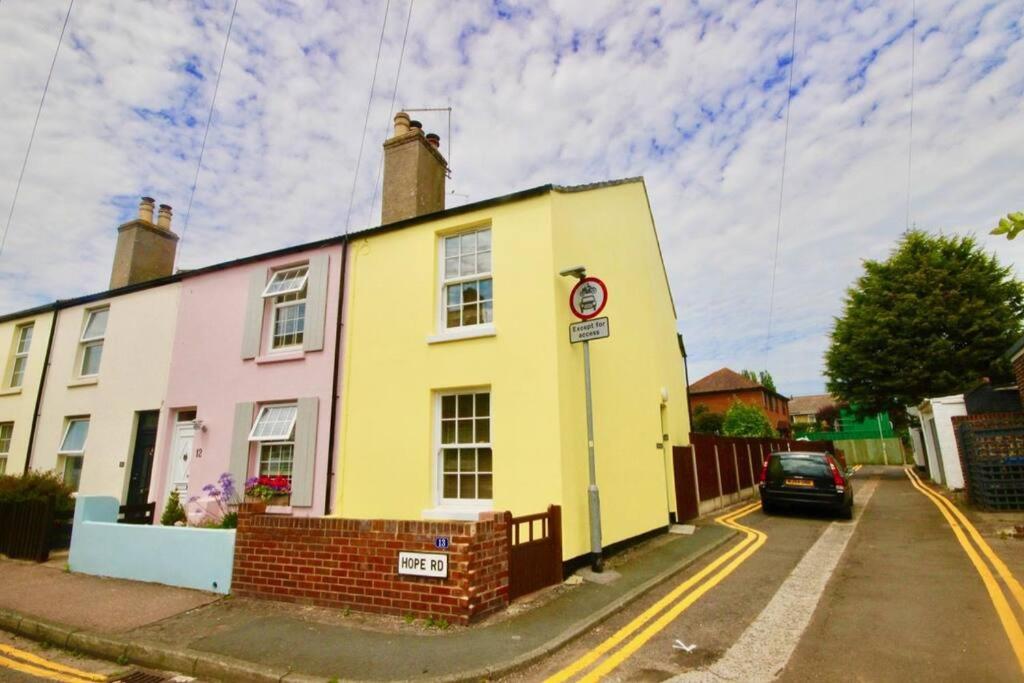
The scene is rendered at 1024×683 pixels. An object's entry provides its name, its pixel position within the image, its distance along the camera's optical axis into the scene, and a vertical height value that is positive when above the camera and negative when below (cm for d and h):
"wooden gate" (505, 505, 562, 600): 609 -120
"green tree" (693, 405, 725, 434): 3566 +193
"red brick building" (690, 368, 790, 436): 4394 +480
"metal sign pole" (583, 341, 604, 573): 718 -86
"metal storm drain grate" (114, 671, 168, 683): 460 -193
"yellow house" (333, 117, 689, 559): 770 +126
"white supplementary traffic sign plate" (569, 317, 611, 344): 749 +174
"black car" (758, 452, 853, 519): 1180 -78
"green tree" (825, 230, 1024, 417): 2164 +528
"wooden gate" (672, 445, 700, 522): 1183 -76
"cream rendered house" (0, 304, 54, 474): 1405 +234
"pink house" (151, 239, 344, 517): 970 +158
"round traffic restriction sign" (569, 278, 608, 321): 771 +227
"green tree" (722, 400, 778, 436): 2983 +154
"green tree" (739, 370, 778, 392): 6688 +939
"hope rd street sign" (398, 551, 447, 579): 542 -114
